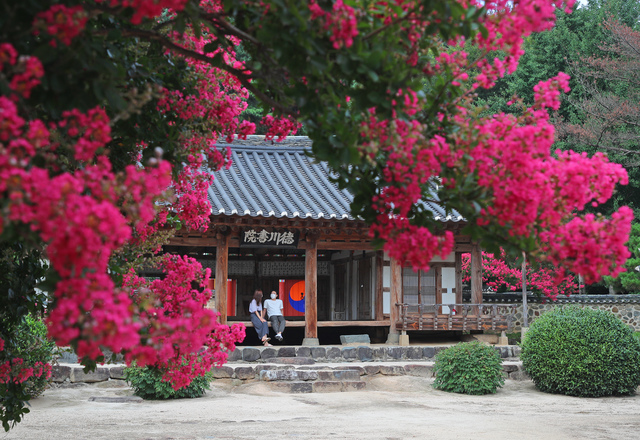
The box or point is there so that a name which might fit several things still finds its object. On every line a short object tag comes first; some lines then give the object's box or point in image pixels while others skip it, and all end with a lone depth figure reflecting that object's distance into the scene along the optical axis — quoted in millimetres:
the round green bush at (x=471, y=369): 11398
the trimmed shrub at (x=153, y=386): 10188
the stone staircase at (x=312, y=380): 11531
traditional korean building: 14156
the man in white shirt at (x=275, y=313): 14953
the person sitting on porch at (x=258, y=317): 14906
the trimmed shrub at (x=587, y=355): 10844
